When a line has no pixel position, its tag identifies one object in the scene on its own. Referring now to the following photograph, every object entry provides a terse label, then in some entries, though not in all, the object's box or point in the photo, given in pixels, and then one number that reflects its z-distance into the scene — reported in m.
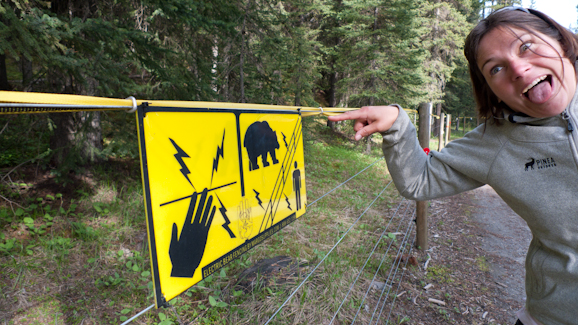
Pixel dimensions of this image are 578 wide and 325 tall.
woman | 1.04
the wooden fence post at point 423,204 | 3.87
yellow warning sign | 0.99
